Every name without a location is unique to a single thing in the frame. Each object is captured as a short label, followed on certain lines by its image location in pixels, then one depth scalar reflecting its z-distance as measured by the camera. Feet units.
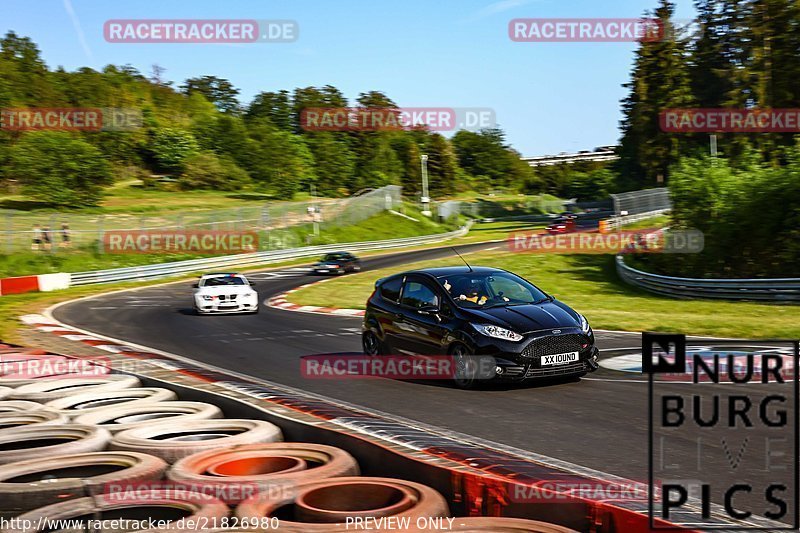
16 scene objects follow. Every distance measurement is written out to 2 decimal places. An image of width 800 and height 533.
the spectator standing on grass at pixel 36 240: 134.62
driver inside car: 37.40
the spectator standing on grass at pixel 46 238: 135.62
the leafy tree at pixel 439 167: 415.23
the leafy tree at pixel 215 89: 524.11
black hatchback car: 33.86
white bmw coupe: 78.38
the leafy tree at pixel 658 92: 263.90
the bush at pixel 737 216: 97.76
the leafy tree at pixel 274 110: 369.30
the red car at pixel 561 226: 207.10
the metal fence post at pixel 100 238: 145.79
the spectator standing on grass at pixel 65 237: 139.44
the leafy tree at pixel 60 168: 217.15
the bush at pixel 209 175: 309.01
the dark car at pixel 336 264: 138.10
